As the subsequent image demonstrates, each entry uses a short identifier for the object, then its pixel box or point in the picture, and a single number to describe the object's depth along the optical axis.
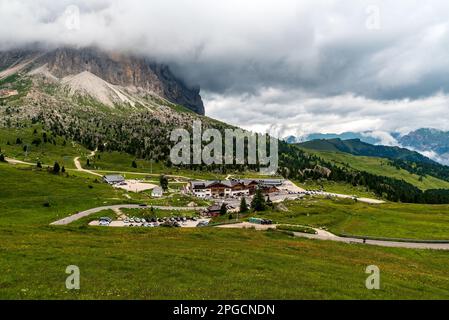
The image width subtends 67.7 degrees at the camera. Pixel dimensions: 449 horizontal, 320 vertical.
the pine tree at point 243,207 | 137.38
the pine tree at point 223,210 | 137.88
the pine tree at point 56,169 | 189.05
